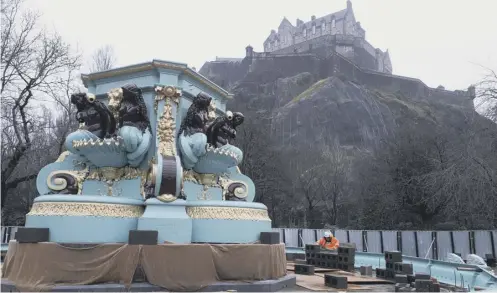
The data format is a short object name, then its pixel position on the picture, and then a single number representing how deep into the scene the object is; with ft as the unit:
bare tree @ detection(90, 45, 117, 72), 99.55
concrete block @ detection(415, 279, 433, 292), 26.13
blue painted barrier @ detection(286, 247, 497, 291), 29.95
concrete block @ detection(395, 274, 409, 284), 30.40
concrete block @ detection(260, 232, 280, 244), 28.09
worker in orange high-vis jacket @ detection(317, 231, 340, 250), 44.45
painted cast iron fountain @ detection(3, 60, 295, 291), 23.80
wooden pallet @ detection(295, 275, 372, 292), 26.96
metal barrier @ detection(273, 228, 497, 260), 59.88
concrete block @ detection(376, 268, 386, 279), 34.97
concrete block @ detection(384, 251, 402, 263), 34.24
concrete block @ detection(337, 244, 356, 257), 39.63
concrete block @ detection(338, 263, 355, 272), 39.24
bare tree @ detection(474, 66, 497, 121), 51.03
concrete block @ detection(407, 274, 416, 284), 29.88
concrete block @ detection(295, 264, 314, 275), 34.88
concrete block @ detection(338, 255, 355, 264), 39.40
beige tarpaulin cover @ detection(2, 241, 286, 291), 23.24
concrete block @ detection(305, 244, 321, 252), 42.98
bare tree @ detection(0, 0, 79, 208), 68.23
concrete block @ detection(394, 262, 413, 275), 32.81
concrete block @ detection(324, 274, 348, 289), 27.40
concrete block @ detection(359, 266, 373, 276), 37.01
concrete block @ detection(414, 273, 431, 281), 28.32
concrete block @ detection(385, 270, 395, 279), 33.68
